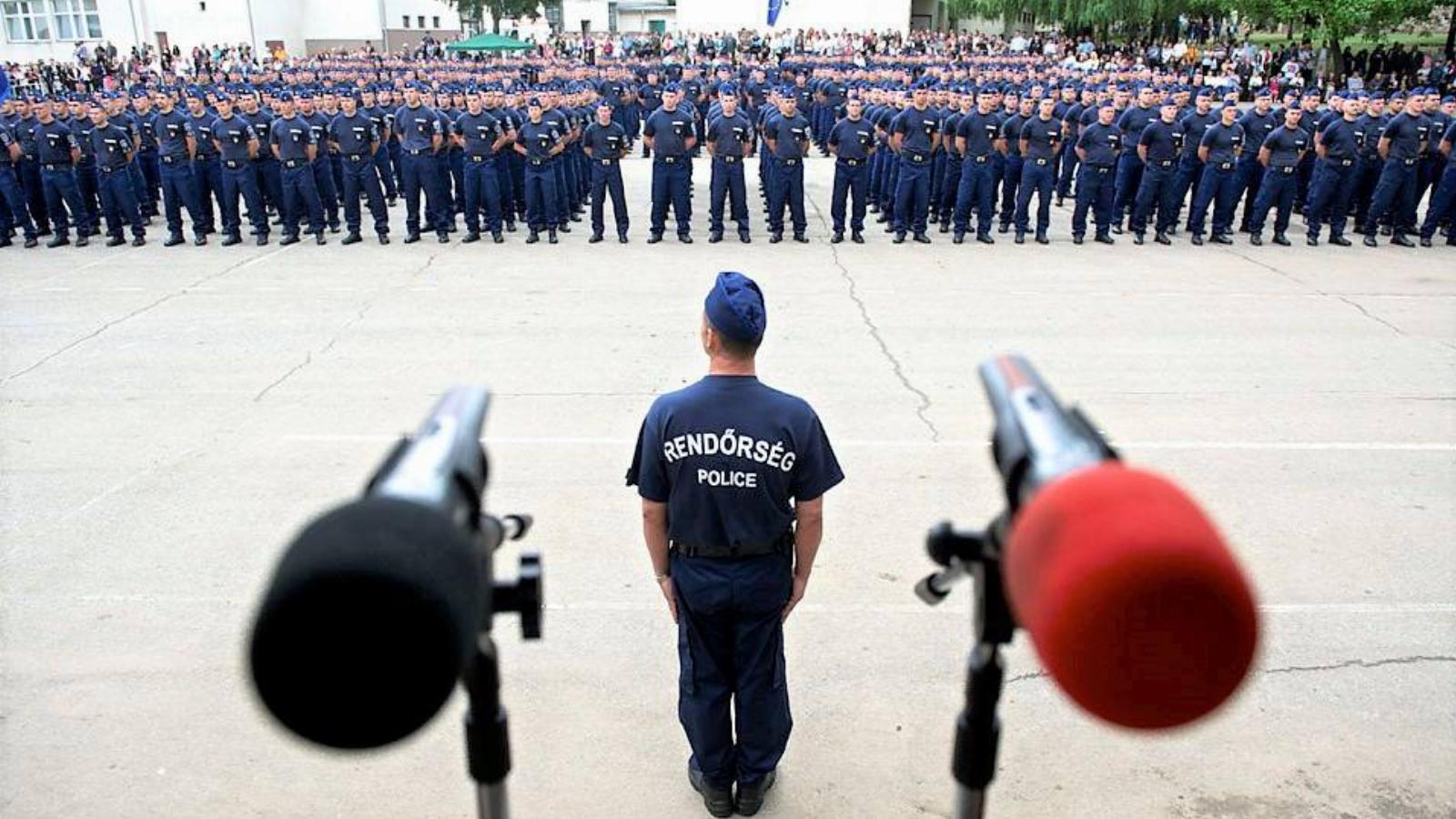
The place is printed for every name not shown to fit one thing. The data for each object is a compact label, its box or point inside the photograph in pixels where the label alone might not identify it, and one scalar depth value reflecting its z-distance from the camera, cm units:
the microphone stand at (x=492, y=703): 150
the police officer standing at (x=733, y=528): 313
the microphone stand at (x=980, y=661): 152
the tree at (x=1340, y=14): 2839
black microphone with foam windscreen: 96
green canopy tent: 4147
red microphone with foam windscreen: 94
